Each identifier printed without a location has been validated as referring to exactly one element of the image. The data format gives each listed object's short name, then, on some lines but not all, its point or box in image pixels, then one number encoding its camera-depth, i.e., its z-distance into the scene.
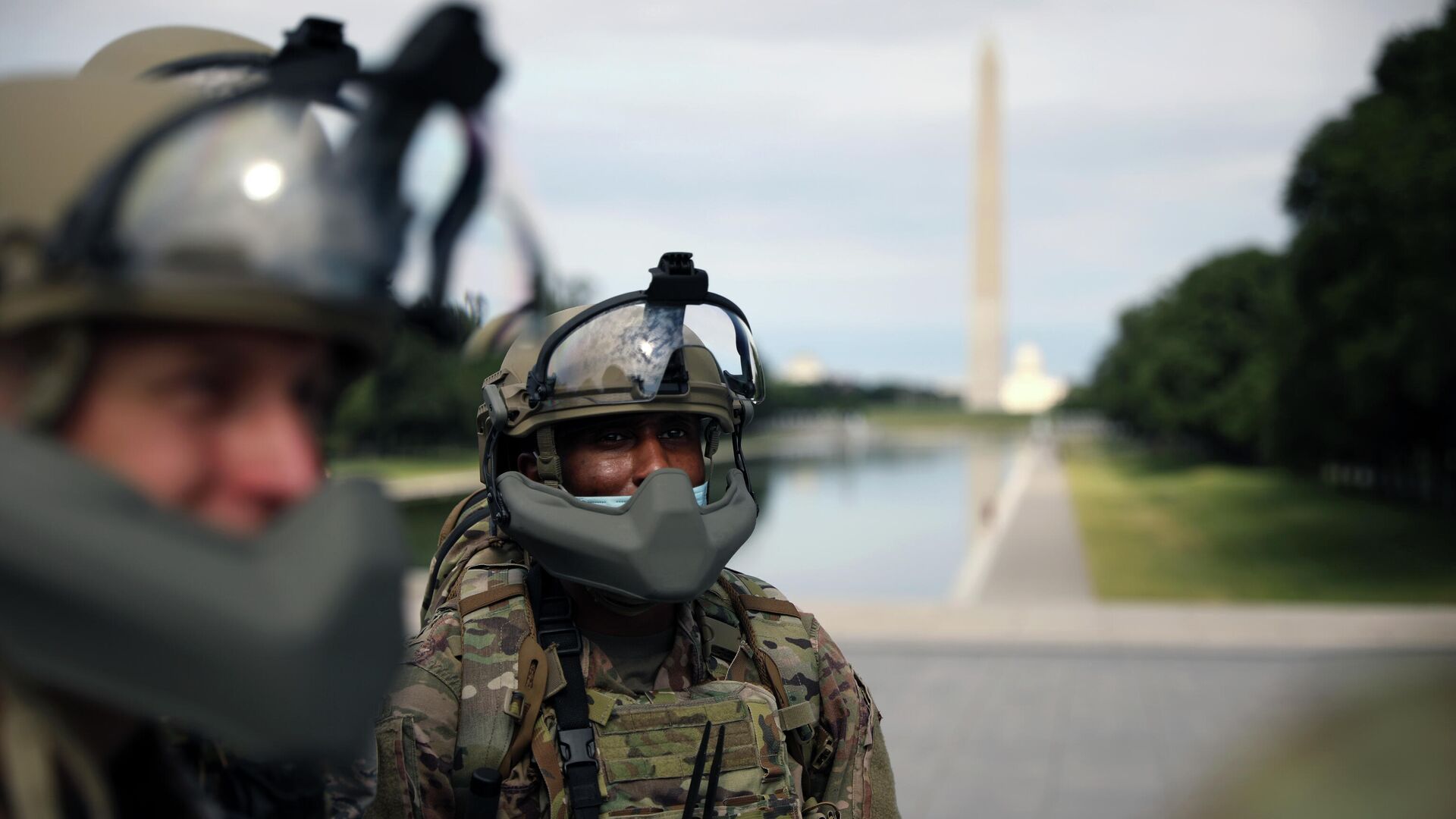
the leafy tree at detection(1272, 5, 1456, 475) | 17.64
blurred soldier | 1.07
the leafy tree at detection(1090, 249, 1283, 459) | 47.75
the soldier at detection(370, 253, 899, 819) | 2.62
